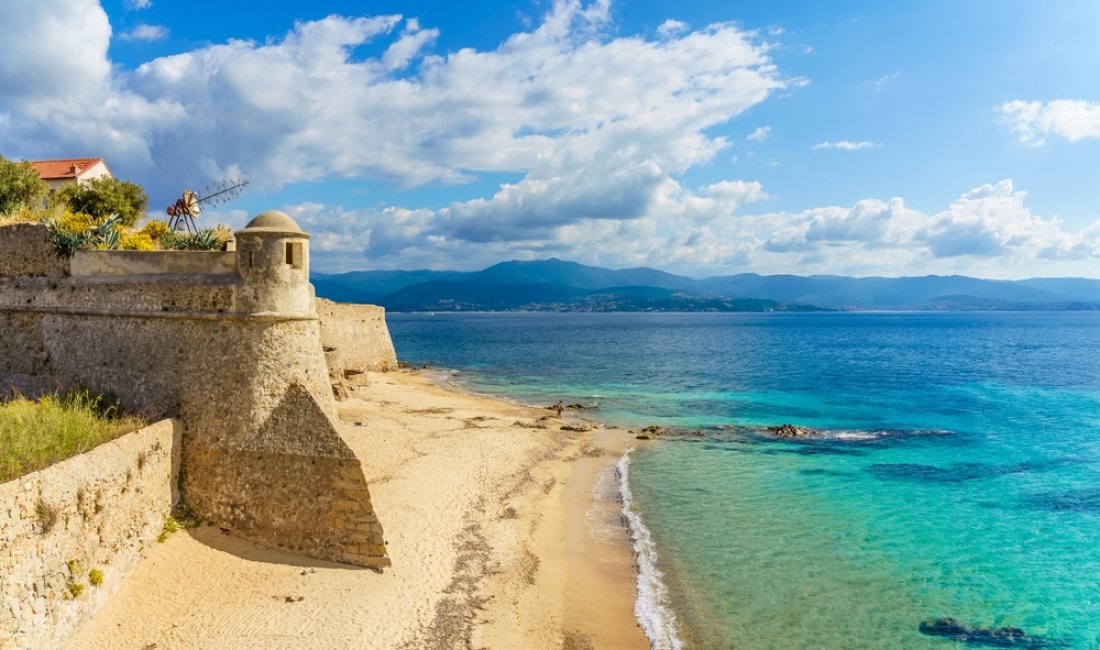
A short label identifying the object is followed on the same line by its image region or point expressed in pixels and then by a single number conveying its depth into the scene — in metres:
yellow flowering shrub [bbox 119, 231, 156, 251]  20.53
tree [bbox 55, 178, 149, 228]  26.67
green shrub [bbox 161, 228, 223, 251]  18.58
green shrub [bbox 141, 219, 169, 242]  24.09
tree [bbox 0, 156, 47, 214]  25.64
